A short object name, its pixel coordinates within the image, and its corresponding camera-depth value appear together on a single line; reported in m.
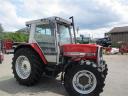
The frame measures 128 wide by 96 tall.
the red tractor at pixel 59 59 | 2.88
